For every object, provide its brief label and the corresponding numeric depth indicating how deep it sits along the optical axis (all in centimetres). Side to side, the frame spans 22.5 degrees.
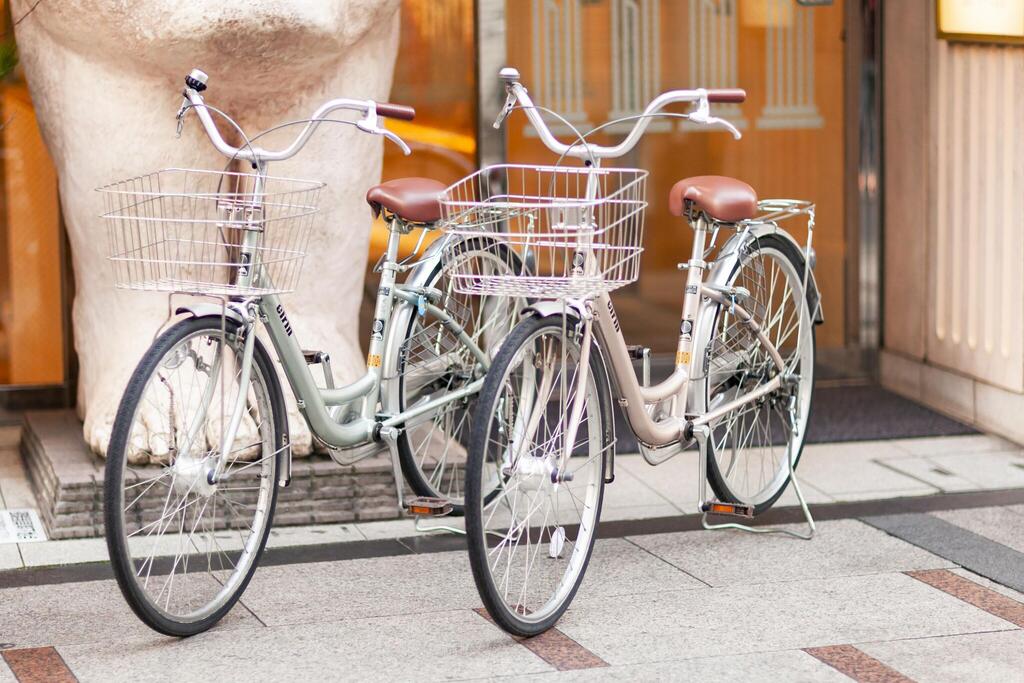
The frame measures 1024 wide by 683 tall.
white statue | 713
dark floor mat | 950
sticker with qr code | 744
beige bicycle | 587
